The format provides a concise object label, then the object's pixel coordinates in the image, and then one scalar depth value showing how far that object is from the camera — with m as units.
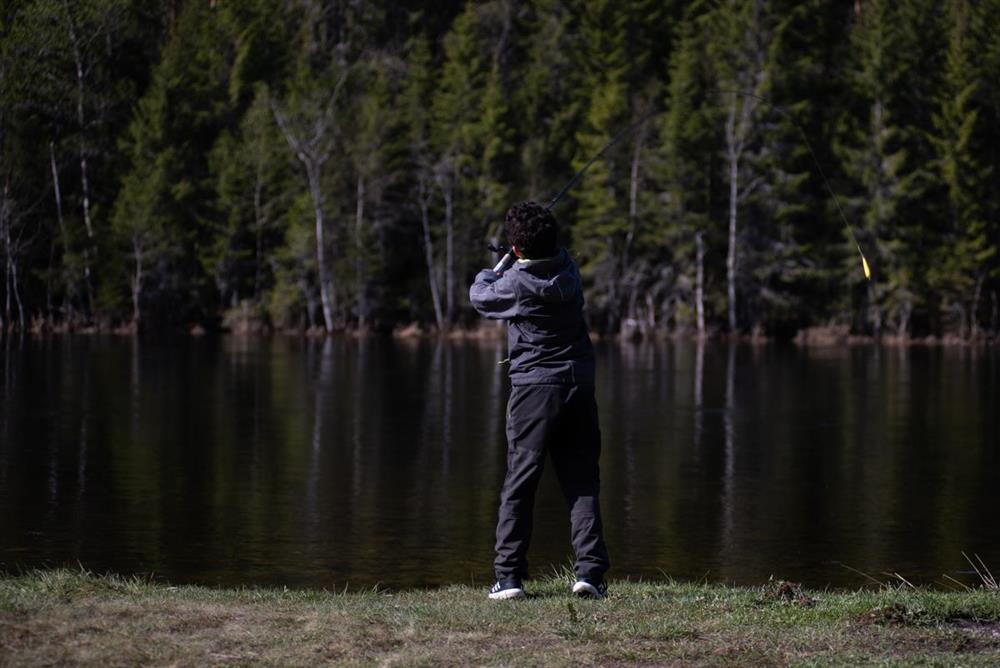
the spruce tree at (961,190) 67.94
